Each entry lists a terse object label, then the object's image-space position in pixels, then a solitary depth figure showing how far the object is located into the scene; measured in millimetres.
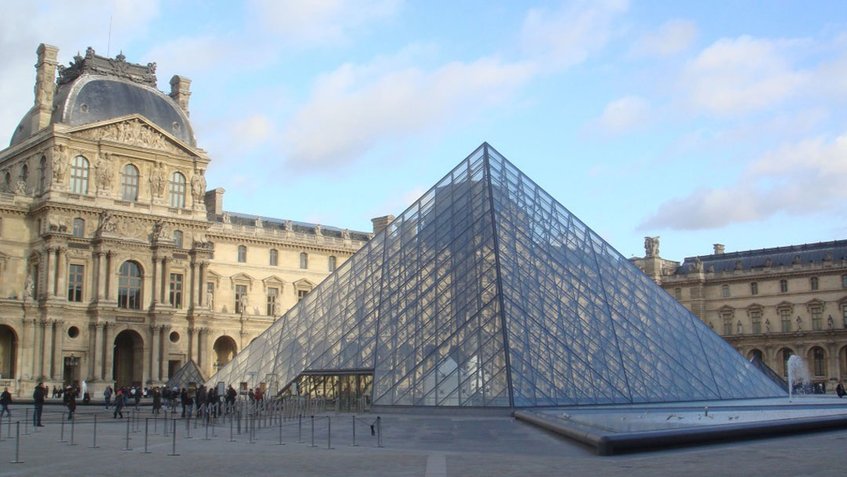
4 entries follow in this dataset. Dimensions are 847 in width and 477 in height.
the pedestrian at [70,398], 24805
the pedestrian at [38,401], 23766
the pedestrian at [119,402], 27406
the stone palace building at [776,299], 66375
